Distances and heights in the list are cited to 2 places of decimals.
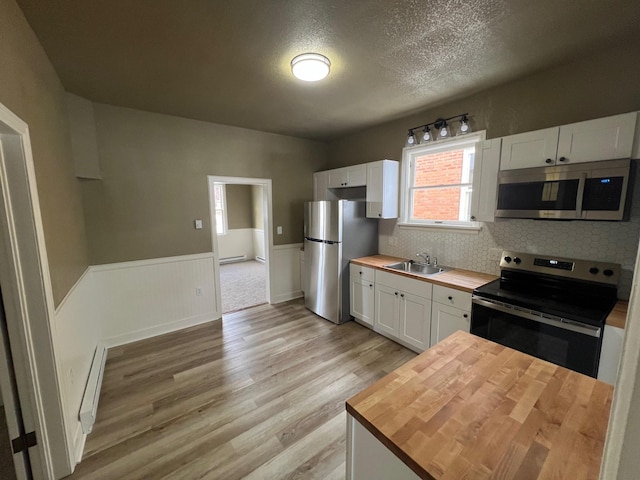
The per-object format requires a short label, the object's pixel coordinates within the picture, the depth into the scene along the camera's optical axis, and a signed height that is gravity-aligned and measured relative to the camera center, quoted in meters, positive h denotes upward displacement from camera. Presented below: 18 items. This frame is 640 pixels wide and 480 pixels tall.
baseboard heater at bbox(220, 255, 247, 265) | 7.20 -1.32
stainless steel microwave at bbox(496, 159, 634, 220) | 1.80 +0.12
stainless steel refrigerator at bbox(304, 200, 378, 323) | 3.49 -0.49
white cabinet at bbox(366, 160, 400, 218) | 3.41 +0.27
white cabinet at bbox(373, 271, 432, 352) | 2.73 -1.08
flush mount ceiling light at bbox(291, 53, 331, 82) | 1.99 +1.07
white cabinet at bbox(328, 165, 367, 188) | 3.66 +0.47
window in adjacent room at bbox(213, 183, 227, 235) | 7.06 +0.06
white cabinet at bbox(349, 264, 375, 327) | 3.32 -1.06
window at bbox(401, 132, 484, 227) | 2.96 +0.32
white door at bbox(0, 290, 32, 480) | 1.43 -1.02
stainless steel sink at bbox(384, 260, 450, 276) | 3.17 -0.70
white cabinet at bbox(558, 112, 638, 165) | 1.76 +0.48
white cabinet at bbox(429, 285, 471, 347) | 2.38 -0.94
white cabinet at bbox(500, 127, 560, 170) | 2.06 +0.47
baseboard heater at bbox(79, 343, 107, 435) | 1.90 -1.45
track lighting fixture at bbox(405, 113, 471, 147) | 2.81 +0.87
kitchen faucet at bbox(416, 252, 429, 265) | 3.26 -0.57
